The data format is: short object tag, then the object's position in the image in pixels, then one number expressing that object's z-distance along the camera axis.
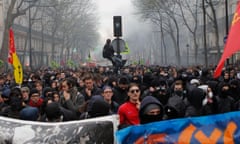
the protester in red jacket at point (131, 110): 5.17
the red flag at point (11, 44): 14.81
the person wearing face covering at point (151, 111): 4.81
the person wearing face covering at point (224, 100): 7.12
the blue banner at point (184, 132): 4.24
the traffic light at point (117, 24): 12.52
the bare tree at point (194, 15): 44.61
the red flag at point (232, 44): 5.70
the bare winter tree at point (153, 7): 46.06
